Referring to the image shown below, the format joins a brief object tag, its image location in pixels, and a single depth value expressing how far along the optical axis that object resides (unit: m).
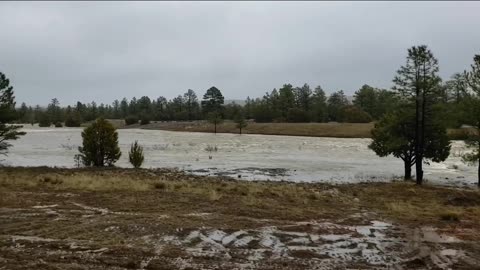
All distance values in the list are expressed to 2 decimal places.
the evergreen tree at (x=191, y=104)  166.88
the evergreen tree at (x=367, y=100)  136.77
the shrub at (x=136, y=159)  40.44
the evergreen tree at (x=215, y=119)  117.19
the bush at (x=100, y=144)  40.31
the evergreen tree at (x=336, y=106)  130.02
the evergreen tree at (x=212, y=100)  166.12
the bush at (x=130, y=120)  156.25
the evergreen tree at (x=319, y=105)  130.88
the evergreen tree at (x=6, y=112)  40.12
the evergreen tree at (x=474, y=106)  31.95
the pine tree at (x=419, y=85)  34.56
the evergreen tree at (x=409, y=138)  35.56
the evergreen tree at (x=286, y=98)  141.27
